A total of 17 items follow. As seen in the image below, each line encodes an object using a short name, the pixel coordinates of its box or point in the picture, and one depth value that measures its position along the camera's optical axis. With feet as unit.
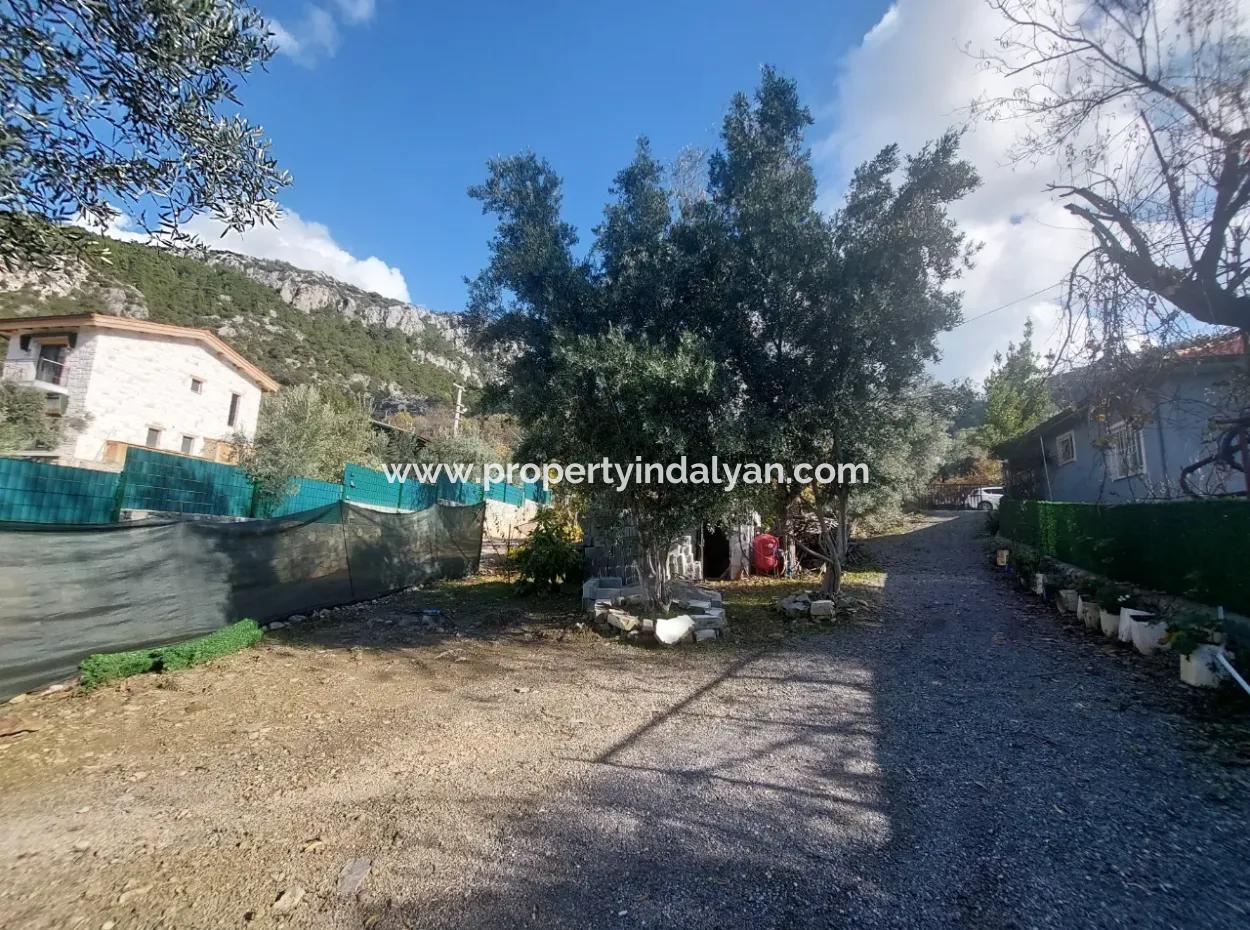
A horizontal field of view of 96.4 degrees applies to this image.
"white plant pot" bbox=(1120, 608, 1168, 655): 19.07
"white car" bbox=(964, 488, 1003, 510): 92.99
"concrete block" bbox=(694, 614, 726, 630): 23.88
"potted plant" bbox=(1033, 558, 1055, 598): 30.30
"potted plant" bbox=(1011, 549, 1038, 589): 33.53
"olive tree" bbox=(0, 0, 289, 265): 9.56
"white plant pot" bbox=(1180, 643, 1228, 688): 15.29
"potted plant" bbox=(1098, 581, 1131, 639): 21.68
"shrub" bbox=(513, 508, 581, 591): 34.06
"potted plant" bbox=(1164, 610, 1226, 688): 15.44
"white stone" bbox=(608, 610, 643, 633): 23.79
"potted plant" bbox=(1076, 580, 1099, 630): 23.41
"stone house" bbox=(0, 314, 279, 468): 69.77
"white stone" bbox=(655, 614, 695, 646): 22.88
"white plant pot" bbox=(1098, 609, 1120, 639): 21.63
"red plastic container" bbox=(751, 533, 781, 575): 41.42
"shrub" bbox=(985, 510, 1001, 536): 59.21
